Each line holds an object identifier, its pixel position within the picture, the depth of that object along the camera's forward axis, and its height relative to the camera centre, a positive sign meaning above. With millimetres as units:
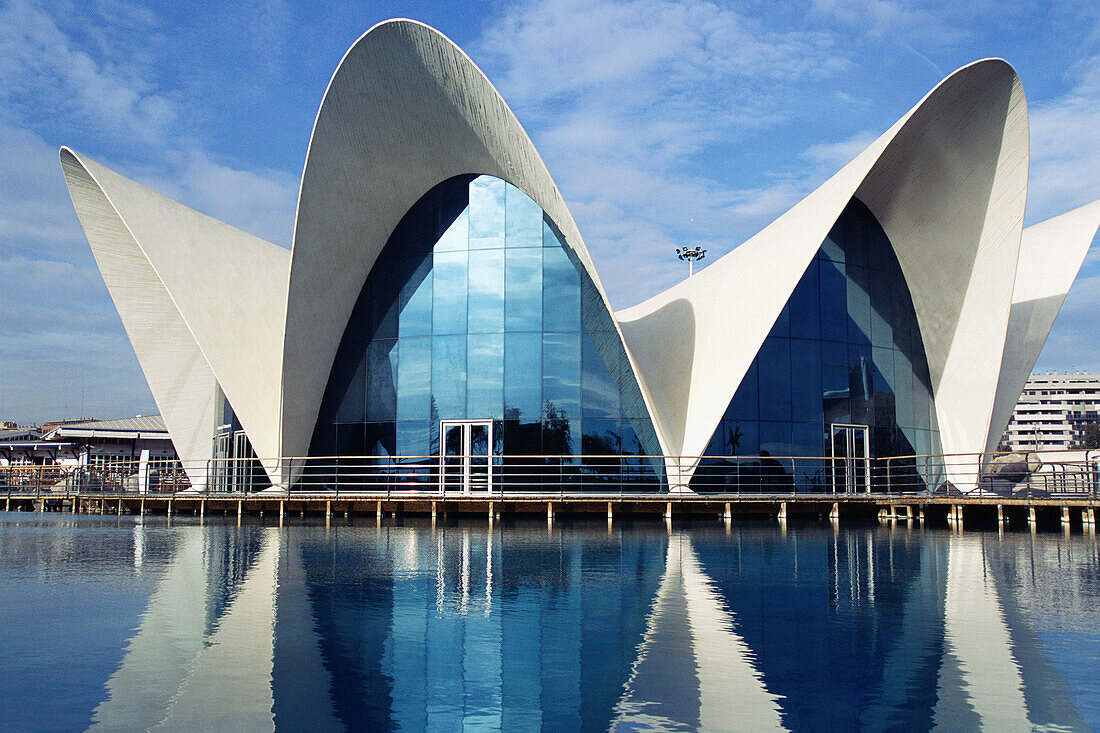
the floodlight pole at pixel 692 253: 57938 +11917
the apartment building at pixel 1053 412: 137375 +3646
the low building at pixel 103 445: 42344 +110
